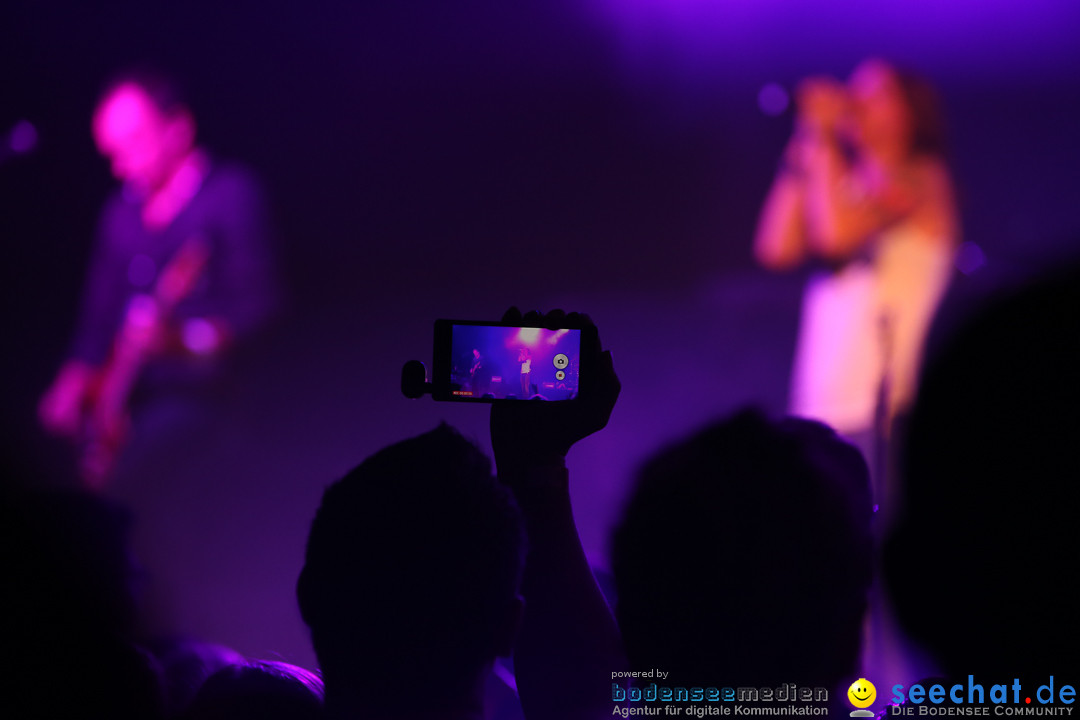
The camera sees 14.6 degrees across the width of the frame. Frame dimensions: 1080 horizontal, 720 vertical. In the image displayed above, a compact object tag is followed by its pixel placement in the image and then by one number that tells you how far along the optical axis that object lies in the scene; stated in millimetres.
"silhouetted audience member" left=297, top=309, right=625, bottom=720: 3718
